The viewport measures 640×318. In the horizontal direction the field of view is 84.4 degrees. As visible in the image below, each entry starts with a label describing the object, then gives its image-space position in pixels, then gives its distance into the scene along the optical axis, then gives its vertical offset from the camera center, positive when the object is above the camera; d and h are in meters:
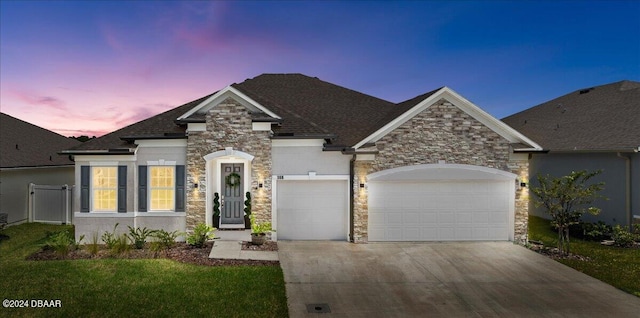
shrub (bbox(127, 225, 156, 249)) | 11.52 -2.56
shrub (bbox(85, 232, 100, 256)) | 10.66 -2.70
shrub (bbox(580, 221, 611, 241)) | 13.38 -2.67
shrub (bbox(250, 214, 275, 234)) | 12.12 -2.30
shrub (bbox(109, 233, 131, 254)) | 10.69 -2.65
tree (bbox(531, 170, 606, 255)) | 11.10 -1.14
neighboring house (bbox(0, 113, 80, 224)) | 15.82 -0.18
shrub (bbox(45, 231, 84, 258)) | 10.62 -2.63
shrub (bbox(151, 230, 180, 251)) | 11.26 -2.67
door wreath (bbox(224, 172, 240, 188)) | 13.05 -0.73
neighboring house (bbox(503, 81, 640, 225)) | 13.84 +0.97
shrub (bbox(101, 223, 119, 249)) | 11.09 -2.60
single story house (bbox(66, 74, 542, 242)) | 12.36 -0.49
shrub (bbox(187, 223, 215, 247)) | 11.62 -2.53
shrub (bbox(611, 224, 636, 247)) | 12.50 -2.71
